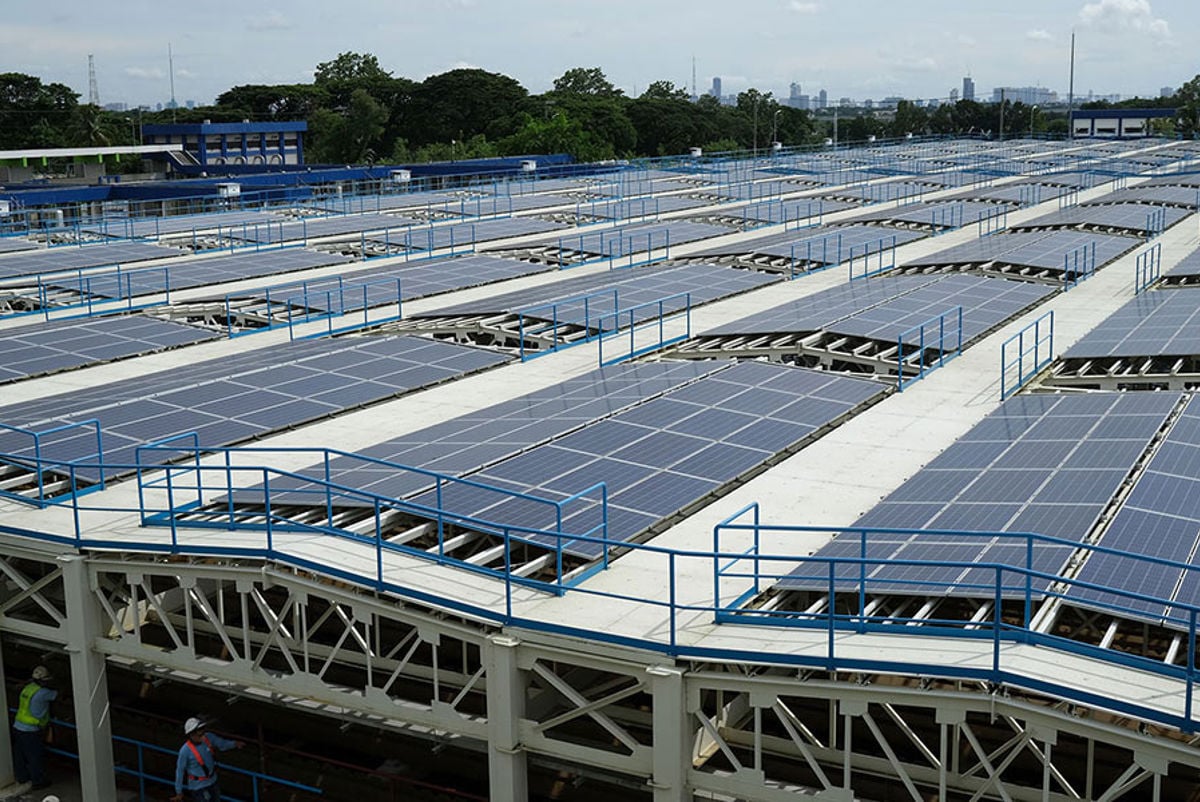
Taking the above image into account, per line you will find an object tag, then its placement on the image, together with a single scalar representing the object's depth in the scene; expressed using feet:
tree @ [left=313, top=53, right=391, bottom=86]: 609.01
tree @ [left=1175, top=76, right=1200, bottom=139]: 488.44
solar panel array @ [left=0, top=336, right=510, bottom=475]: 72.18
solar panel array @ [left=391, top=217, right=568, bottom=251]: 168.66
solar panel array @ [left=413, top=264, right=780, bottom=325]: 109.70
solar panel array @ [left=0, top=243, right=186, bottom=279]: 141.90
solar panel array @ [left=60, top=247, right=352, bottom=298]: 128.47
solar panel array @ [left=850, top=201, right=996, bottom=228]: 182.70
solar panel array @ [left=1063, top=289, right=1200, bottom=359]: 87.04
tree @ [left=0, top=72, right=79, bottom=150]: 458.91
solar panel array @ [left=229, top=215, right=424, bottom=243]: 172.35
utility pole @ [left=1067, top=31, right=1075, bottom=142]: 500.66
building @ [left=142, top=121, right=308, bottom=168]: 395.14
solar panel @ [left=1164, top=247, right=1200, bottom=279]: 125.57
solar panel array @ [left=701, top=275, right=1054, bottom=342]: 97.30
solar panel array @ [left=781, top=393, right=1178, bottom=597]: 50.01
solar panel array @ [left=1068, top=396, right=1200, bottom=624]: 45.98
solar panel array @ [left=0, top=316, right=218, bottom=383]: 94.99
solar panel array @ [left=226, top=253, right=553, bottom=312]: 119.96
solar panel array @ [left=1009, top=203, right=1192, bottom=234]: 166.50
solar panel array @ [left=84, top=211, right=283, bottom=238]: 181.88
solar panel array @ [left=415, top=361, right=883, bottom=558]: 57.31
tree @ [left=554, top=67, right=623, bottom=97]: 592.60
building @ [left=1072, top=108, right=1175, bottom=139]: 543.80
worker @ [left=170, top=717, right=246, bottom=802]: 56.59
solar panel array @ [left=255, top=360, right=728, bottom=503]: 62.54
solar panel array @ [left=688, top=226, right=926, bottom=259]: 147.33
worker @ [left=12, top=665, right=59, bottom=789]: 62.34
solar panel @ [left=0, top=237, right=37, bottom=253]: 162.27
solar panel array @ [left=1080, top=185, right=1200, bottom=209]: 198.90
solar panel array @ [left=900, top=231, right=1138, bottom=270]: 134.10
